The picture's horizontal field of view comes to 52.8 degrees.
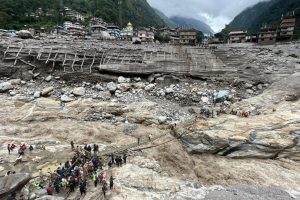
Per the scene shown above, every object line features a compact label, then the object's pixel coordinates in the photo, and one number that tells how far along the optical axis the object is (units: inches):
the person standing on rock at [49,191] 600.7
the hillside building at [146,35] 3707.9
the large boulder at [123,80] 1274.4
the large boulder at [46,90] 1138.0
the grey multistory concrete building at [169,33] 4450.3
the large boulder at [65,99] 1100.5
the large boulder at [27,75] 1273.4
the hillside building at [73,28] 3496.6
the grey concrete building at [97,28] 3683.1
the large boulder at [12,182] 578.2
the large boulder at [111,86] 1177.7
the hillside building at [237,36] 3432.6
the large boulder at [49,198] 578.3
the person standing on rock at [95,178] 636.1
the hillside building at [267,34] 2982.3
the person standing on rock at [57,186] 614.2
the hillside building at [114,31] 3631.9
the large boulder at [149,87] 1205.5
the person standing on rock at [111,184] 619.0
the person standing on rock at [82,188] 604.1
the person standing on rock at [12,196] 568.6
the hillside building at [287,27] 3009.4
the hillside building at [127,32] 3677.7
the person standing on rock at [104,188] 599.9
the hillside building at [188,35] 3723.7
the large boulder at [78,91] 1151.0
